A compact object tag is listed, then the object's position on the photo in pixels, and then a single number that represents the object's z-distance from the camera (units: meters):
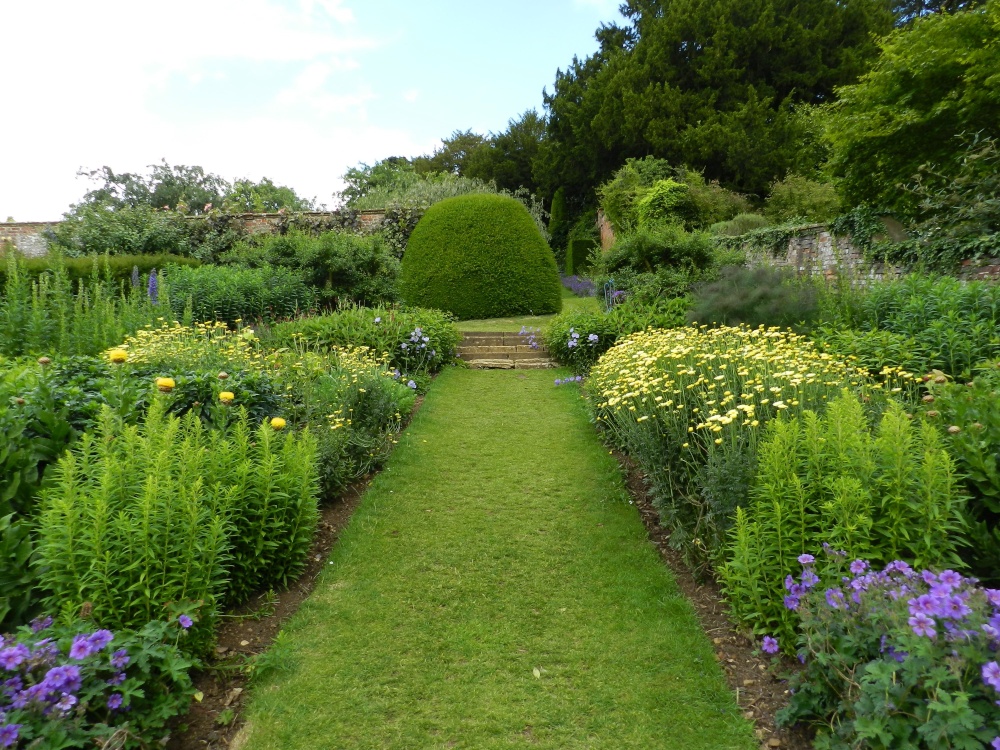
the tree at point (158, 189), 32.75
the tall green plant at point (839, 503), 2.19
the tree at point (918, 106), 9.64
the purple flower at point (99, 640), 1.82
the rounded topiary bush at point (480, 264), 12.27
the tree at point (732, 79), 21.47
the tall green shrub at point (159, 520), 2.22
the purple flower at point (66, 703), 1.63
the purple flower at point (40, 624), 2.04
